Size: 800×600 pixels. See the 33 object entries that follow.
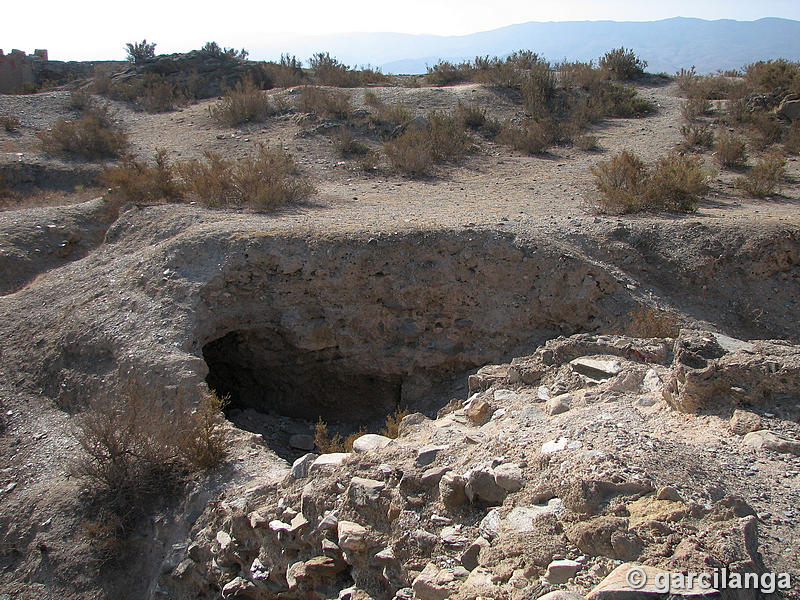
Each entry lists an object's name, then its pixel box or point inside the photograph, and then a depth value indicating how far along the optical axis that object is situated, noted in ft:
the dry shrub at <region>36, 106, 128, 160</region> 46.96
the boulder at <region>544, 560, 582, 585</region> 8.61
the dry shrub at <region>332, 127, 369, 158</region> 43.19
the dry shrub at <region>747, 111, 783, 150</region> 41.83
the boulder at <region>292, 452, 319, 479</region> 14.08
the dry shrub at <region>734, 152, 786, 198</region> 32.09
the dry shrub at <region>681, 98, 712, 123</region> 47.42
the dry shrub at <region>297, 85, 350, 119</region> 50.16
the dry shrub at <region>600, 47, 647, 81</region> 61.72
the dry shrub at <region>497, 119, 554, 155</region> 43.96
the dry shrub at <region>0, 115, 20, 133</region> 51.85
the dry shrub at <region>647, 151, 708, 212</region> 27.66
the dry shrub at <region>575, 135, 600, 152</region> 43.45
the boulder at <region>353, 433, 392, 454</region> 14.17
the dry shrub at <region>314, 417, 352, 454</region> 17.25
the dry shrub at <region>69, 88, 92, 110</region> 59.72
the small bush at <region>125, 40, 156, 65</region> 80.38
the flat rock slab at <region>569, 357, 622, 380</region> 15.49
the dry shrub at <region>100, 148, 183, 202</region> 31.63
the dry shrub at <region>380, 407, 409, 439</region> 17.71
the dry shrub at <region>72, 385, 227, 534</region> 15.78
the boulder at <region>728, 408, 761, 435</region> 11.30
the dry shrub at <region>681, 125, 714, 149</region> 41.93
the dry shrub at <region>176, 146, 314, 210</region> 28.63
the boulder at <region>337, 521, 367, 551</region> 11.37
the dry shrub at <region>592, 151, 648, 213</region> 27.50
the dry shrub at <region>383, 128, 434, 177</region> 38.29
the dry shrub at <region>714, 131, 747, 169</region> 37.78
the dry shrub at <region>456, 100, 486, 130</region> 48.75
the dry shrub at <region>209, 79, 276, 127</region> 52.21
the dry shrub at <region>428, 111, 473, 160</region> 42.09
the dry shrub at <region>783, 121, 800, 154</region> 40.11
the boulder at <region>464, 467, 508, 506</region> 10.94
